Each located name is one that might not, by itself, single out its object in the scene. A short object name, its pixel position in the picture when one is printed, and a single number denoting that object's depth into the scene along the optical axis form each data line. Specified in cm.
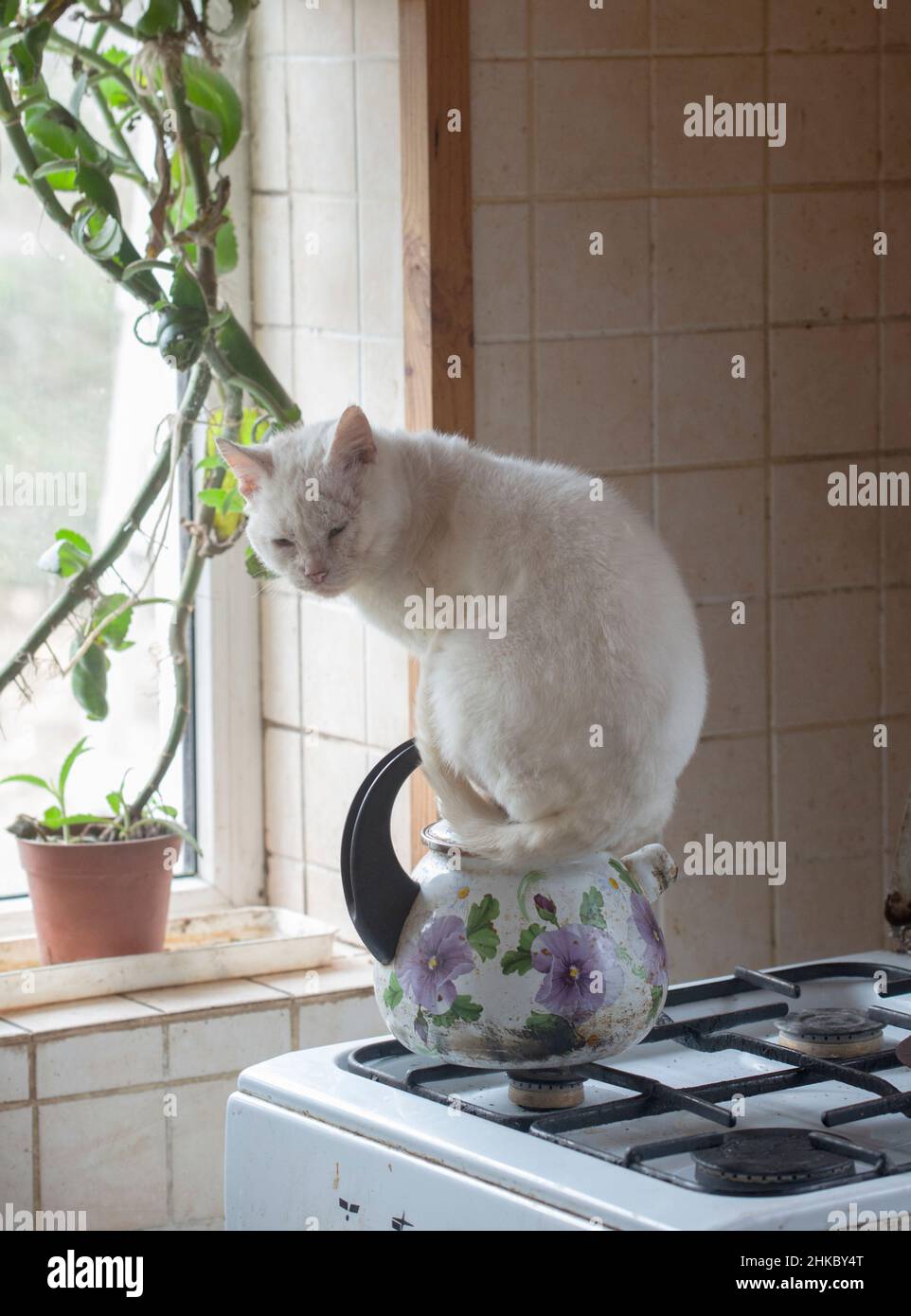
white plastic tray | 390
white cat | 305
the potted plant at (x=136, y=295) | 382
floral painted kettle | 302
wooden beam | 377
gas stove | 288
